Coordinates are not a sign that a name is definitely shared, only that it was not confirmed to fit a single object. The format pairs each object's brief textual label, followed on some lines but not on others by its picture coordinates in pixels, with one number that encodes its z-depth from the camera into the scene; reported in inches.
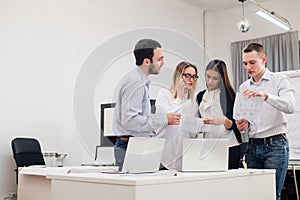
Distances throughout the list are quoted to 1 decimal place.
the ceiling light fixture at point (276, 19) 186.1
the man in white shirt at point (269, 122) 86.4
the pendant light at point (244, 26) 197.3
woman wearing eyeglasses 77.0
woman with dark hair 79.4
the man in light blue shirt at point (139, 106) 70.1
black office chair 139.8
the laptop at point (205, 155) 66.4
